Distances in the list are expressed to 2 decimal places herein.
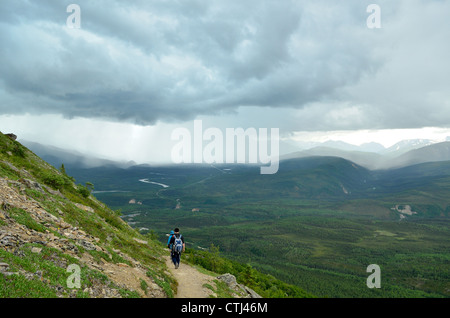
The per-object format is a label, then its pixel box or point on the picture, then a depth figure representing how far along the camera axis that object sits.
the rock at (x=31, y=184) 31.46
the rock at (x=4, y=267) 14.60
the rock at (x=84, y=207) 40.72
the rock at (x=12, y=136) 58.09
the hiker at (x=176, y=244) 31.23
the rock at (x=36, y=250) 18.04
